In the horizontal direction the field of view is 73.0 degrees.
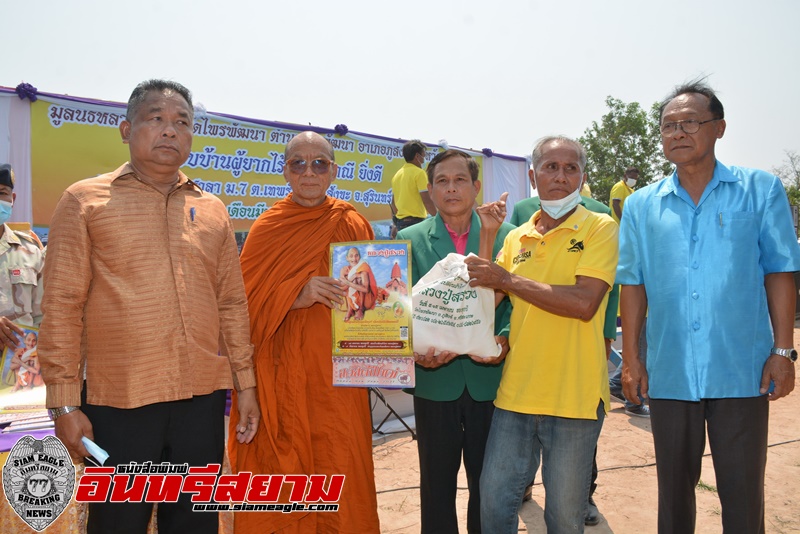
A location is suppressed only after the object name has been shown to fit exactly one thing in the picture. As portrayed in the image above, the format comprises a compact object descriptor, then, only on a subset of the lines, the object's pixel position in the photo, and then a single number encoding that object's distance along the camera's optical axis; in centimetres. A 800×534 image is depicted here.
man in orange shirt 214
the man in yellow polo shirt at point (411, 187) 744
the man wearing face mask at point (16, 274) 392
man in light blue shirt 234
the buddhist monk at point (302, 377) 294
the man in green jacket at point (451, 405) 283
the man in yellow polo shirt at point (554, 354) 240
